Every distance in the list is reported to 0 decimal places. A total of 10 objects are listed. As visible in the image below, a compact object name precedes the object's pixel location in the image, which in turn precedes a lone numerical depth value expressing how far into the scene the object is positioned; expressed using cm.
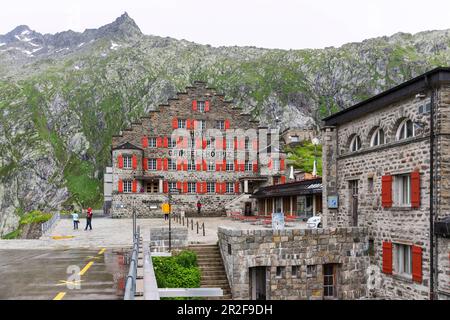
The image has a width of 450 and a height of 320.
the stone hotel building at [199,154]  5484
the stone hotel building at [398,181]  1603
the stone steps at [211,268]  2037
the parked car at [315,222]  2722
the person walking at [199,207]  5400
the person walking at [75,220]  3547
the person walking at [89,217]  3512
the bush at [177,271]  1905
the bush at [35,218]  4237
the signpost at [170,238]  2155
